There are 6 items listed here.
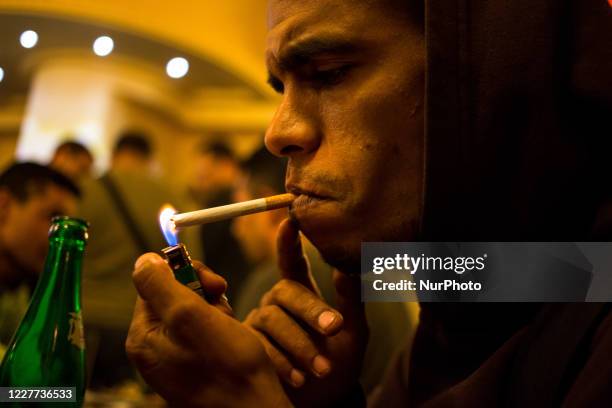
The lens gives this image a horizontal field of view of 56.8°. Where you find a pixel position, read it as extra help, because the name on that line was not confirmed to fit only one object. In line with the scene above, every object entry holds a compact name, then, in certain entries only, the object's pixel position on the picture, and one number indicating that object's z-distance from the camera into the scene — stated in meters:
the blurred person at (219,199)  1.55
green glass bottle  0.69
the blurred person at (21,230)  0.88
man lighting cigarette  0.63
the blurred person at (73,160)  1.24
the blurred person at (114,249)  0.91
